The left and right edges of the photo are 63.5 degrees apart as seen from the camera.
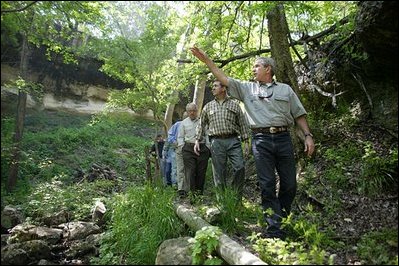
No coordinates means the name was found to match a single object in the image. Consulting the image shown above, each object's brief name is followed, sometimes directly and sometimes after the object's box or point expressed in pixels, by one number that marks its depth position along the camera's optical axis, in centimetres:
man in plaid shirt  528
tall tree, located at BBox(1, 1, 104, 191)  390
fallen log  291
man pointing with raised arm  412
